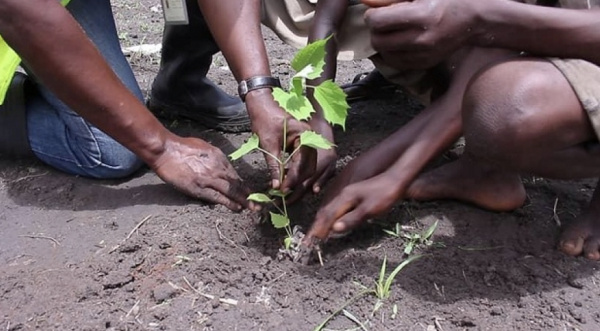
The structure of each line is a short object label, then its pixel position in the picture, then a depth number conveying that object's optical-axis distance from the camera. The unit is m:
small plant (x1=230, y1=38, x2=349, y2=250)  1.35
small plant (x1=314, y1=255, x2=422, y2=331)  1.36
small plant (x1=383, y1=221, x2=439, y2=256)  1.56
